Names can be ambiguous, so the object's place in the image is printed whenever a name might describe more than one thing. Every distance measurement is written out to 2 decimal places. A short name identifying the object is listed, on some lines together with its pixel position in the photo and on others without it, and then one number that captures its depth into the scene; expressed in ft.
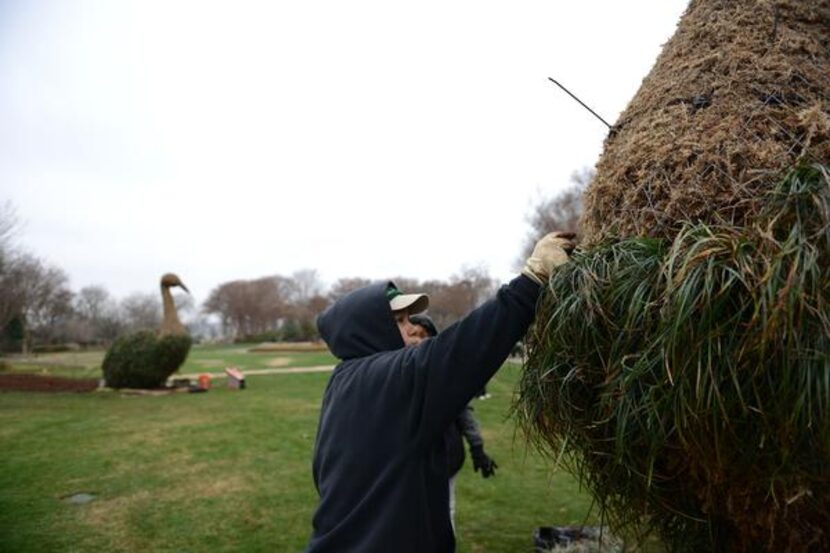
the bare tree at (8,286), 76.26
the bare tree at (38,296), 85.35
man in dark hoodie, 6.63
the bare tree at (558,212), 95.81
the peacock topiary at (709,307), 4.80
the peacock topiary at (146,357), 56.49
